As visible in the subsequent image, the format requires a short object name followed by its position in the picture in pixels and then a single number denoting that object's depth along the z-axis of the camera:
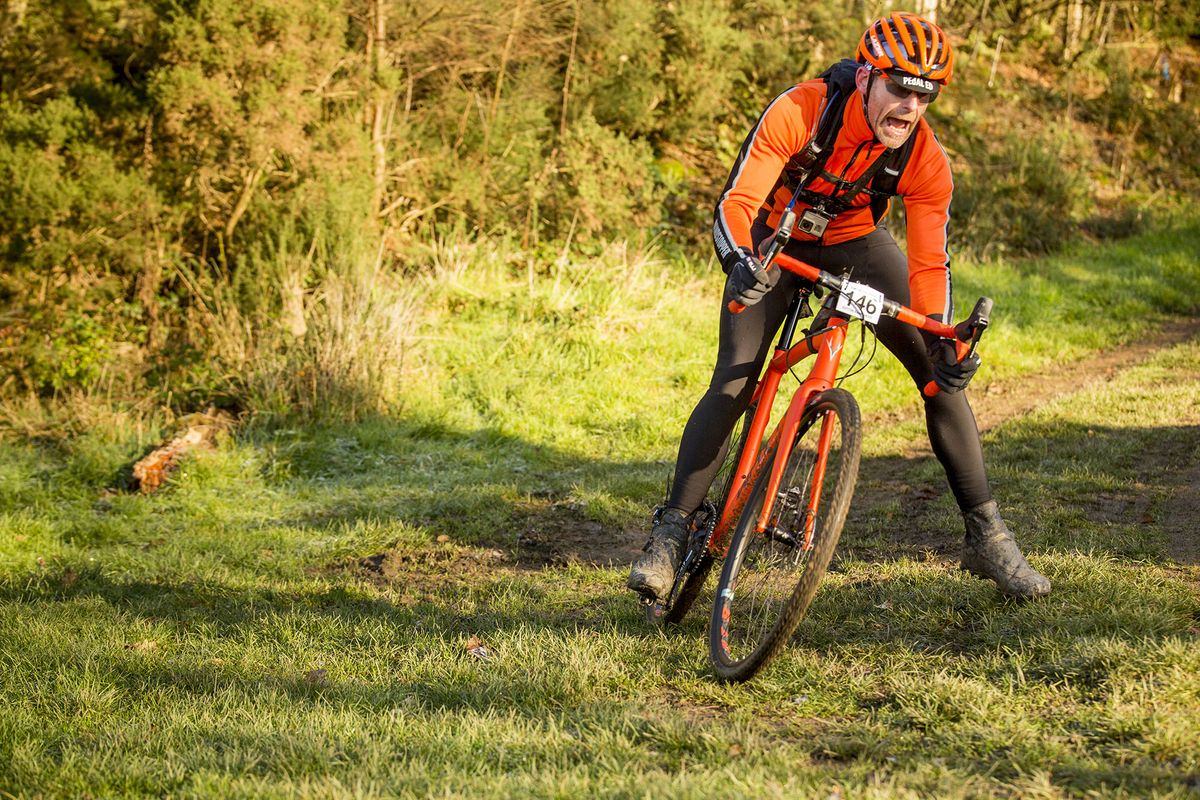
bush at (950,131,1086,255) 14.75
